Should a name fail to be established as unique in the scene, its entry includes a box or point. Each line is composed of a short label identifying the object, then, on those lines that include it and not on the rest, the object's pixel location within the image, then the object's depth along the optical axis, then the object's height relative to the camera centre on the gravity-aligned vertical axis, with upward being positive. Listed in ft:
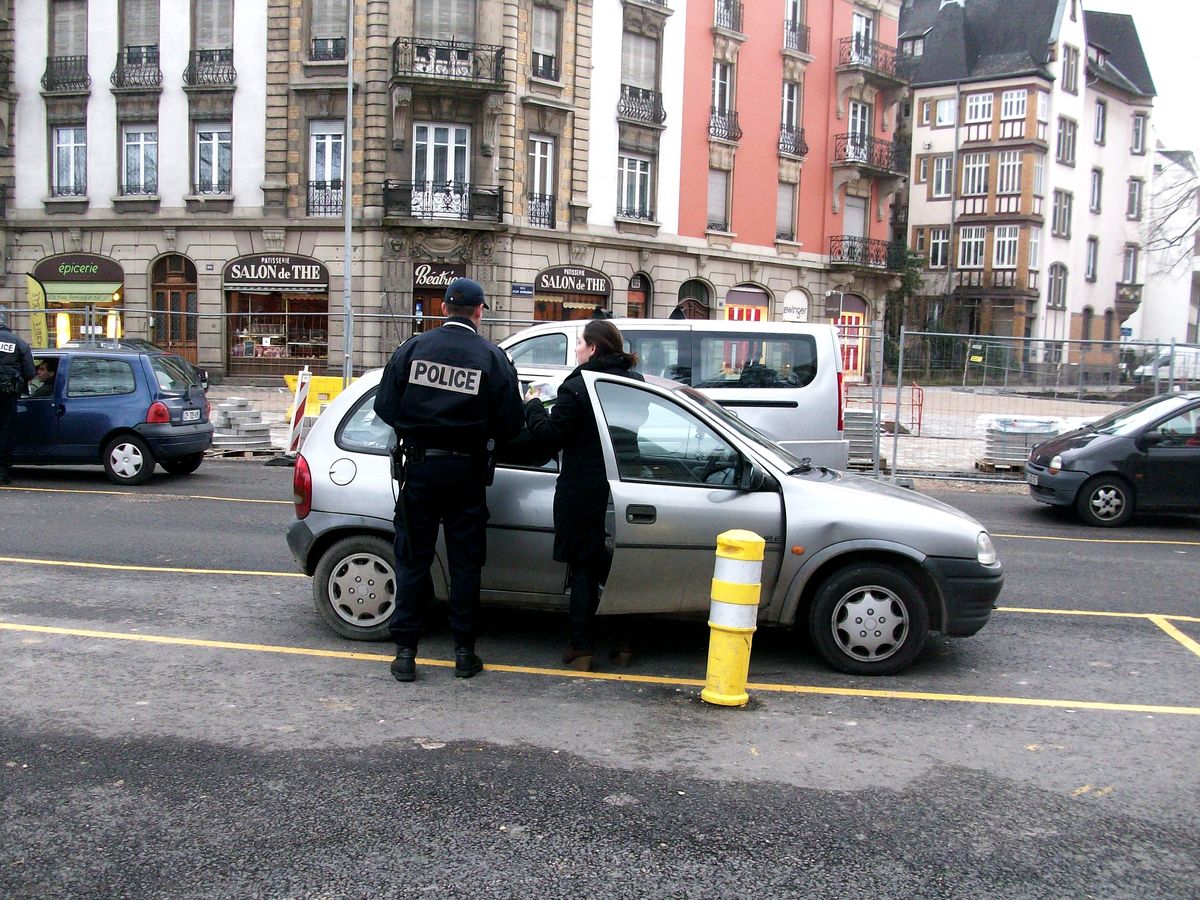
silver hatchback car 18.80 -2.80
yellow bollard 16.88 -3.64
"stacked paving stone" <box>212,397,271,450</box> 54.49 -3.35
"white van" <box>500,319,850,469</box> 35.22 +0.24
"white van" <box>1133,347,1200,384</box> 49.88 +0.88
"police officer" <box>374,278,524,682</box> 17.51 -1.20
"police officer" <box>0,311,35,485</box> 38.75 -0.78
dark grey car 38.27 -3.00
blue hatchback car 41.34 -2.19
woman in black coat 18.39 -2.02
